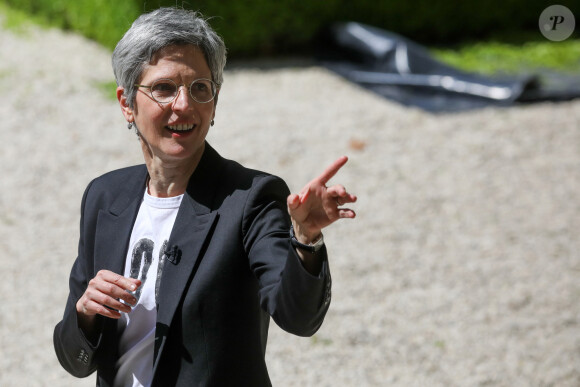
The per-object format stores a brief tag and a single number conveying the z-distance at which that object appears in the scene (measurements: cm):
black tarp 1816
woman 441
